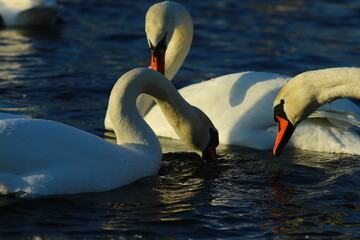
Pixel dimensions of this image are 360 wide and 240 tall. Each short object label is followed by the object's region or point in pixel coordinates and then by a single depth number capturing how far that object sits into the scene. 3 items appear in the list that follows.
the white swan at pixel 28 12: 32.72
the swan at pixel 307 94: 15.62
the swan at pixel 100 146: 14.30
